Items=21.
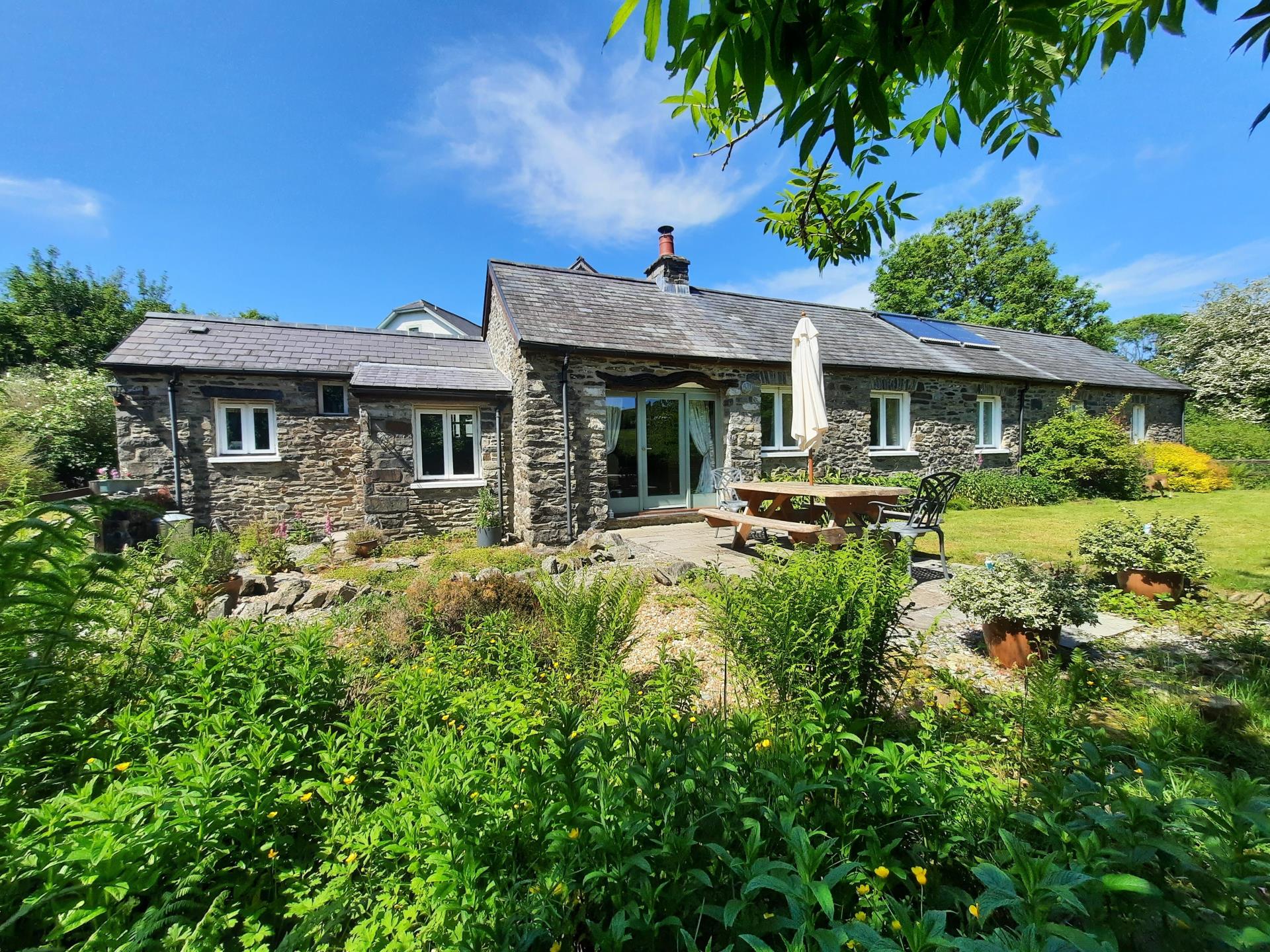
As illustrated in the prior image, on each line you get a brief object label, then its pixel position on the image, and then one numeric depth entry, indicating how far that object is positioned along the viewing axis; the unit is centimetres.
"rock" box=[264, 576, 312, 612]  543
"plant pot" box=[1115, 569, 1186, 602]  441
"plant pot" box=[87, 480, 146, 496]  845
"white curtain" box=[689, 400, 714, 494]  1061
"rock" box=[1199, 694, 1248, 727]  255
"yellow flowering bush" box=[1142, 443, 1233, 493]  1387
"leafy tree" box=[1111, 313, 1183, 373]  4047
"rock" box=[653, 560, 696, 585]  588
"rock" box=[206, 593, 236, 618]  487
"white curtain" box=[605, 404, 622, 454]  1000
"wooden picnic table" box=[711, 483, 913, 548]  630
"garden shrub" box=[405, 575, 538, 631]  398
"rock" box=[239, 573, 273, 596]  636
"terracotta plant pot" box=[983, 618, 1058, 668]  339
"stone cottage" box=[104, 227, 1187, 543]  945
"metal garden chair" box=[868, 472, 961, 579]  560
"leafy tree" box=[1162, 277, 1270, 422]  1783
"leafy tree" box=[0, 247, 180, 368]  2045
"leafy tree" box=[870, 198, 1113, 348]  2836
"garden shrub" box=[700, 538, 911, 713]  253
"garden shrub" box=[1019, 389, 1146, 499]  1252
